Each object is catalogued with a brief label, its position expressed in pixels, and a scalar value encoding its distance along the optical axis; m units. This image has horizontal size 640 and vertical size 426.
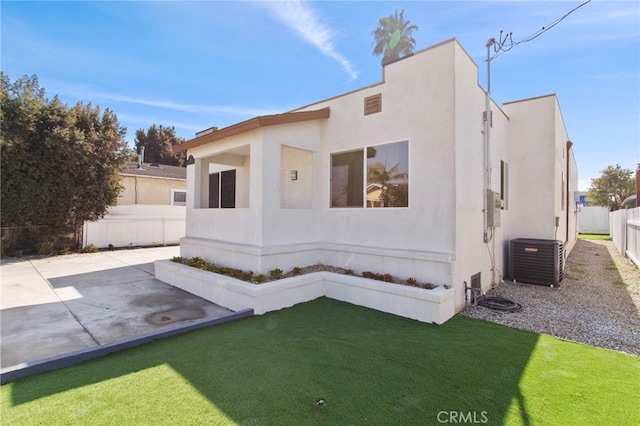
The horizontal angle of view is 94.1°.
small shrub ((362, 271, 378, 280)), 6.18
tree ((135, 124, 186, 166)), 34.91
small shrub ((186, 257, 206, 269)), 7.58
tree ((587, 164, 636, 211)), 26.45
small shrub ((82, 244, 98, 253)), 13.36
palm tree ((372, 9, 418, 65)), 24.83
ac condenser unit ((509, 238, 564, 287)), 7.22
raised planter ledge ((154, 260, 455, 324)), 4.99
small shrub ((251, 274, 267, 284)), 5.98
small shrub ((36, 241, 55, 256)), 12.58
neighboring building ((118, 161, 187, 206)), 17.20
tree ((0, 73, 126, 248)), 11.54
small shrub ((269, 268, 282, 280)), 6.24
